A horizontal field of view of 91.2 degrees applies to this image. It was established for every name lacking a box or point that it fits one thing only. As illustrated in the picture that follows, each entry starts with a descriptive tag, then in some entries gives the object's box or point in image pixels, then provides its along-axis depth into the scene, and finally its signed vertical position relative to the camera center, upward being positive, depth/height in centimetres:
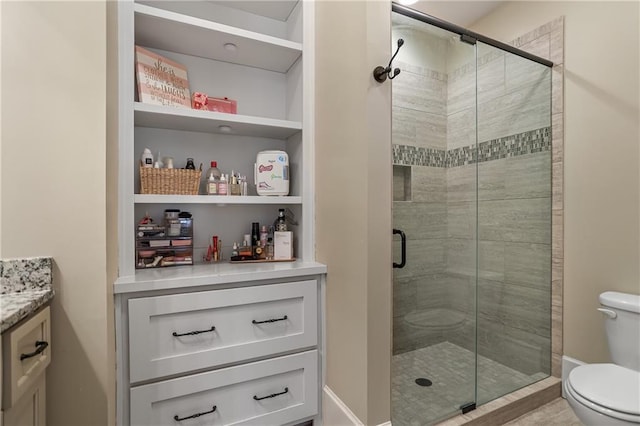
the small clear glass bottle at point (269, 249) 185 -23
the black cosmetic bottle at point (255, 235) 187 -15
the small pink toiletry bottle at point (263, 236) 187 -15
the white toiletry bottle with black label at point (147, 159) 156 +26
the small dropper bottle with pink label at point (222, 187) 172 +13
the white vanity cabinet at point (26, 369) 78 -44
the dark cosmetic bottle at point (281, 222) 187 -7
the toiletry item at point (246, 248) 180 -22
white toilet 115 -71
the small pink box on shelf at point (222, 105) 173 +59
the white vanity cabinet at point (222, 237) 131 -15
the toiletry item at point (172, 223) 167 -7
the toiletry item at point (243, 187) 181 +14
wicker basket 153 +15
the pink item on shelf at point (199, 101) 169 +60
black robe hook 129 +57
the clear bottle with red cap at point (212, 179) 171 +17
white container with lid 178 +21
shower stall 187 -3
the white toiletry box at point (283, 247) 181 -21
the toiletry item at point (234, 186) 178 +14
